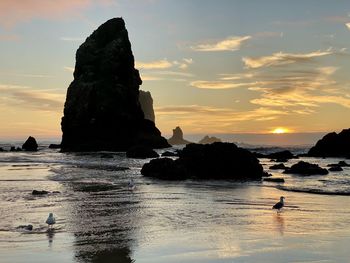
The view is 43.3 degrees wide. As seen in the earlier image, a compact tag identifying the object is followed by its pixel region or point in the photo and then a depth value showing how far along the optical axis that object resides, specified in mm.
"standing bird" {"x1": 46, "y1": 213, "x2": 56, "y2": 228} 13234
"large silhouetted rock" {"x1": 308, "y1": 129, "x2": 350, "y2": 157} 71312
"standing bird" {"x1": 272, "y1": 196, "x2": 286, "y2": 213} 16827
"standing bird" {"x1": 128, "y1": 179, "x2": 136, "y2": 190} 24720
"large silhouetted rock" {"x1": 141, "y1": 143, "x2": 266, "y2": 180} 33062
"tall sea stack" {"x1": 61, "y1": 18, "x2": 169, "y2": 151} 94688
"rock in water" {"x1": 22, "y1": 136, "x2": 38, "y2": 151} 94888
